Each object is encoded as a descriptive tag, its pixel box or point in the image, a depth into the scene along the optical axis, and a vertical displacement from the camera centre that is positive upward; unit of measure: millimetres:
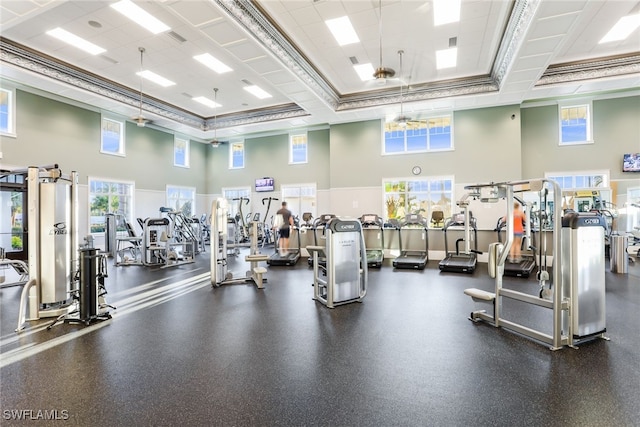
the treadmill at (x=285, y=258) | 8375 -1154
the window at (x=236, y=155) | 13966 +2664
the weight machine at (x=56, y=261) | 4055 -590
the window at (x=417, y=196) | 9961 +557
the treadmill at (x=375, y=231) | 7959 -601
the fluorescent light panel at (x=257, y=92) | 9132 +3684
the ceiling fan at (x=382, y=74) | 5523 +2457
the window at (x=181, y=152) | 13047 +2681
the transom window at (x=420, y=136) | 9922 +2500
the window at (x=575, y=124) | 9273 +2602
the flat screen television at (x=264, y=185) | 13078 +1258
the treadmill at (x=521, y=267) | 6470 -1138
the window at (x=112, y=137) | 10352 +2673
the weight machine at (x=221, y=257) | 5844 -804
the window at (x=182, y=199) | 12852 +717
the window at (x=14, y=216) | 8469 +29
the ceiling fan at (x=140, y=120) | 7724 +2363
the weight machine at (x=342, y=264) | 4598 -744
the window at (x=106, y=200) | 10070 +529
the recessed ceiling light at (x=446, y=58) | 7064 +3619
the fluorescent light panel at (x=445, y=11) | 5383 +3570
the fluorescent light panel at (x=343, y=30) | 5867 +3579
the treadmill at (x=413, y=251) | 7665 -1044
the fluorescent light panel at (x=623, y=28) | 5895 +3587
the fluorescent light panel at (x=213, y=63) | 7277 +3643
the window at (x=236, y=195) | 13711 +908
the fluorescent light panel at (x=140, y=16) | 5414 +3602
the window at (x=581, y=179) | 9125 +982
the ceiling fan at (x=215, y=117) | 9516 +3654
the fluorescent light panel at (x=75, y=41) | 6219 +3619
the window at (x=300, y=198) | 12594 +684
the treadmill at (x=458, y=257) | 7028 -1090
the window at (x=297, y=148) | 12719 +2703
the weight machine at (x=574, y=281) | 3107 -685
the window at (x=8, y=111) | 8070 +2698
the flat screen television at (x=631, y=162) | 8758 +1372
